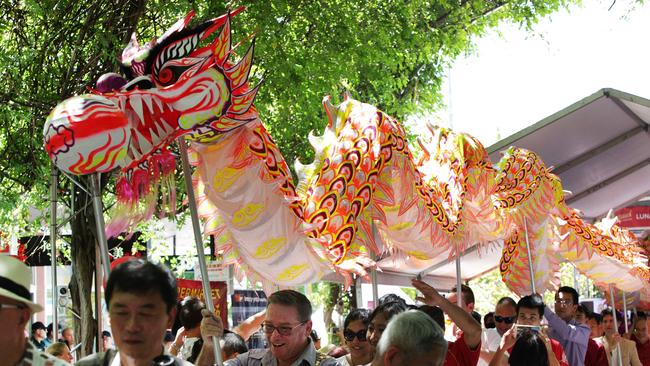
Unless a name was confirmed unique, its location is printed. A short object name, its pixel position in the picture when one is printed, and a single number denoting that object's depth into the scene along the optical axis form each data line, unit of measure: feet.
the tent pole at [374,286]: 23.03
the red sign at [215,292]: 30.78
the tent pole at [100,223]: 12.80
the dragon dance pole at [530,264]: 29.63
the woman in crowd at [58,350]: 20.06
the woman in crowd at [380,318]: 14.93
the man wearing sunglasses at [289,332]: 14.03
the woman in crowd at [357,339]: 15.51
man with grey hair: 9.70
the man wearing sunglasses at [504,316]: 23.49
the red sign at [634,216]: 56.70
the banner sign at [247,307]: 36.78
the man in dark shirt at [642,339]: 34.96
